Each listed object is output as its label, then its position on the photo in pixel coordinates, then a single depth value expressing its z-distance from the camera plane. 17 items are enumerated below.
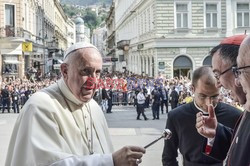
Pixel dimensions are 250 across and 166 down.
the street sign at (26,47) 23.64
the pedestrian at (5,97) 18.21
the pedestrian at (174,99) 16.07
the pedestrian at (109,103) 17.72
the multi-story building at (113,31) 68.86
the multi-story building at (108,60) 38.46
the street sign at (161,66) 25.37
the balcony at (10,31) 23.75
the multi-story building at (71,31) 104.29
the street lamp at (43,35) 37.14
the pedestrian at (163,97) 16.70
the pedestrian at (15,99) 18.11
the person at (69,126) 2.21
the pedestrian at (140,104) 15.12
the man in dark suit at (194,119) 3.13
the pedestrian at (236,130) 1.78
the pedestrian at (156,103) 15.35
